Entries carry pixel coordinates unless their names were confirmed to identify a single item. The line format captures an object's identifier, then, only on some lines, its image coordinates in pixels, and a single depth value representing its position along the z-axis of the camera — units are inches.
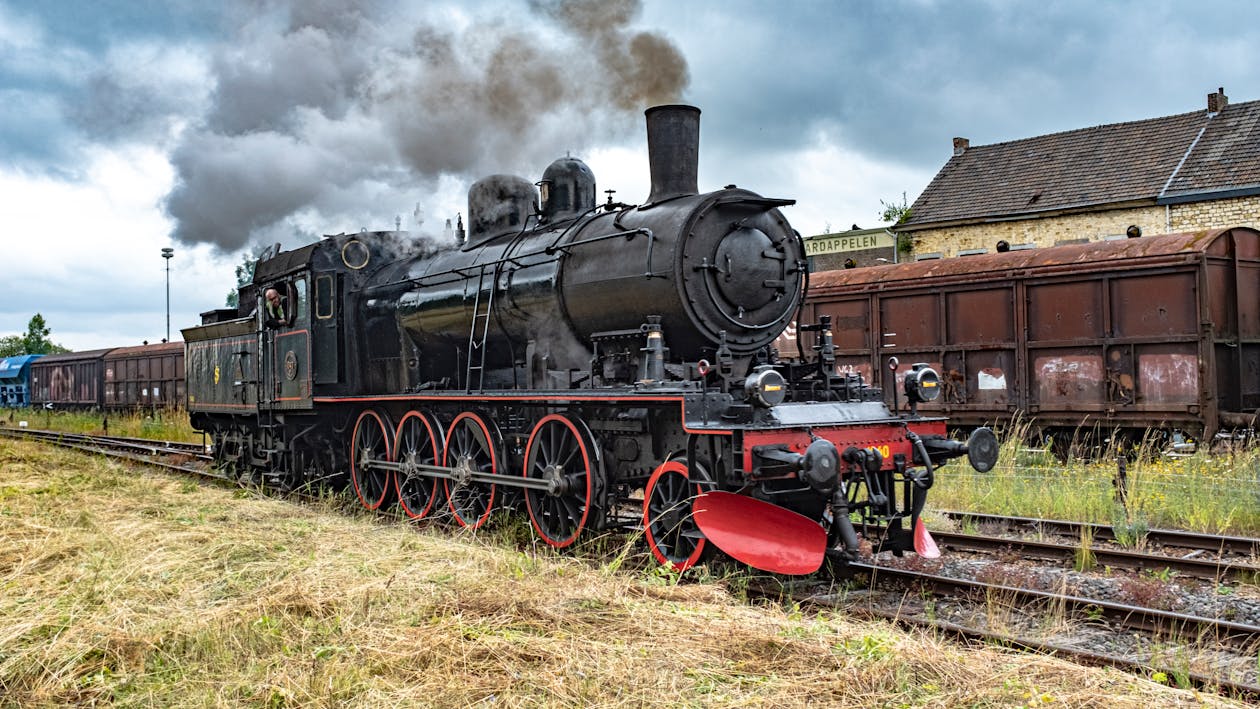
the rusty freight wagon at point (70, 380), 1336.1
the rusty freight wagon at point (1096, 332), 448.1
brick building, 850.8
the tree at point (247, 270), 1288.9
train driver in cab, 474.0
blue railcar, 1592.0
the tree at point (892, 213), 1348.4
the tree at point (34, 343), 2751.0
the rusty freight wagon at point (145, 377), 1108.5
